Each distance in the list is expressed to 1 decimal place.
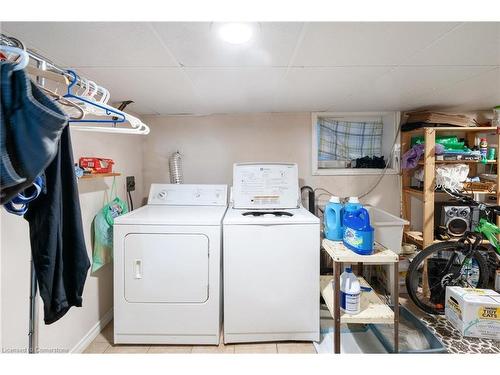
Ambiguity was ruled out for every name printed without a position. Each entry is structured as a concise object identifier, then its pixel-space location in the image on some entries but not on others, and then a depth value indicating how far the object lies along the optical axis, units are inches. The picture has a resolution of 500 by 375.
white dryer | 72.3
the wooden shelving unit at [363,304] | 60.1
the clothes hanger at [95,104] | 36.4
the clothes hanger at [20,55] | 23.8
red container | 68.9
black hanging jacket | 37.1
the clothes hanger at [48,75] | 31.2
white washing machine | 72.9
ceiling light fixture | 40.5
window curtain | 114.8
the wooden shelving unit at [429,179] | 93.5
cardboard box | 73.9
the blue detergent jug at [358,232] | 61.3
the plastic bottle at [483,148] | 97.8
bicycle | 87.4
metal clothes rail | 29.2
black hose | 99.3
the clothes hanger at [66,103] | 34.4
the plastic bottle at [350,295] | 63.3
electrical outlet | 97.9
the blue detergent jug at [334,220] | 70.7
